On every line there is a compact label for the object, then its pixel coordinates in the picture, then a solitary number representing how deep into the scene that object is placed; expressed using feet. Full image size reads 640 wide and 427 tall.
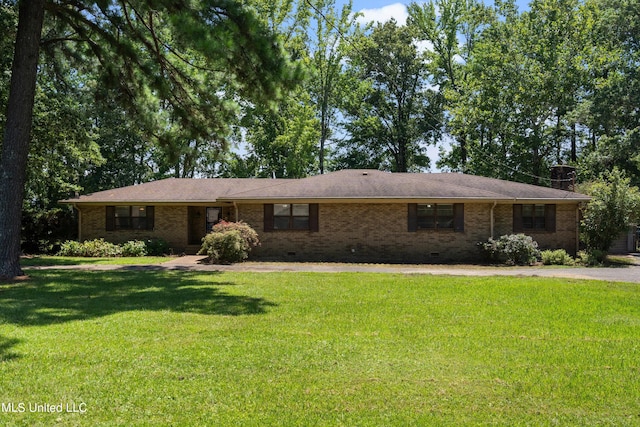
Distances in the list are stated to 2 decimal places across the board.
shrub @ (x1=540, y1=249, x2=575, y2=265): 62.85
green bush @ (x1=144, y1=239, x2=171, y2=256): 74.49
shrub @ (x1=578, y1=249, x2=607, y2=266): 62.15
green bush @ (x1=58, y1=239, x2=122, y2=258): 72.74
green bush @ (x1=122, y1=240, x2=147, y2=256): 73.00
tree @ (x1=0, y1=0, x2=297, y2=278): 38.60
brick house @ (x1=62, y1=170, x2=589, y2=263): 66.64
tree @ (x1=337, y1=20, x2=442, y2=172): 138.21
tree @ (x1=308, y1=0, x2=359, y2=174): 119.44
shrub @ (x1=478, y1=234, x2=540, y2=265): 62.34
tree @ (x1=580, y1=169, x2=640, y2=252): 64.03
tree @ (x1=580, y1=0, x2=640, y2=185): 96.63
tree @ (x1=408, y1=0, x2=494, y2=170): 128.67
